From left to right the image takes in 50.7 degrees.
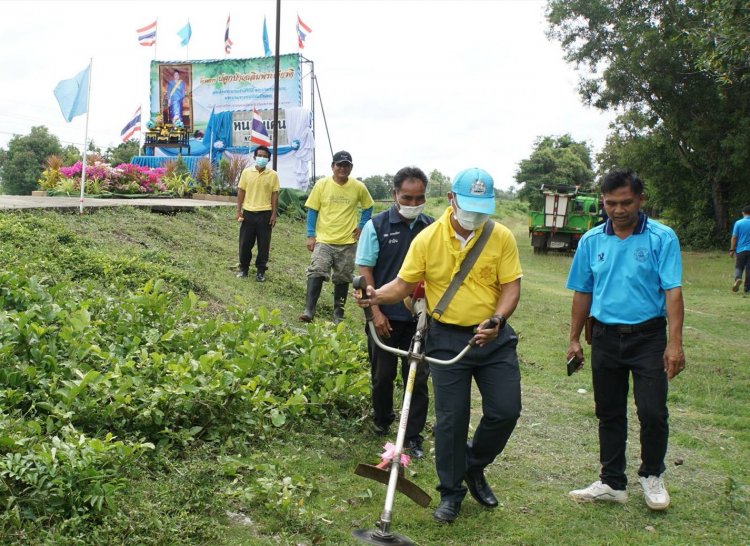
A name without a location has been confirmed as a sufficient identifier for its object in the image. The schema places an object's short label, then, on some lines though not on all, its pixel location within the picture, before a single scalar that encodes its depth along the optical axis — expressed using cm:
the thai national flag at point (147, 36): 3553
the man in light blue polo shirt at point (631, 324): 433
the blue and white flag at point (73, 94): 1057
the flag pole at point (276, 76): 1994
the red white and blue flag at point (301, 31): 3297
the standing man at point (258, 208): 1089
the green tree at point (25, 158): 6106
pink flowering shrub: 1783
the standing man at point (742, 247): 1497
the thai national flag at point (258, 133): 1925
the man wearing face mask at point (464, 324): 420
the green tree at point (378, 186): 4783
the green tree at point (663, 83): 2659
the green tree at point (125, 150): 4750
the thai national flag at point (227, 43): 3710
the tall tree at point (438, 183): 6259
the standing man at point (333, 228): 855
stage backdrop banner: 3409
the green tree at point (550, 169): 5928
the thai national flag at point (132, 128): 3057
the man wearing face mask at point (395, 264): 531
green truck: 2641
